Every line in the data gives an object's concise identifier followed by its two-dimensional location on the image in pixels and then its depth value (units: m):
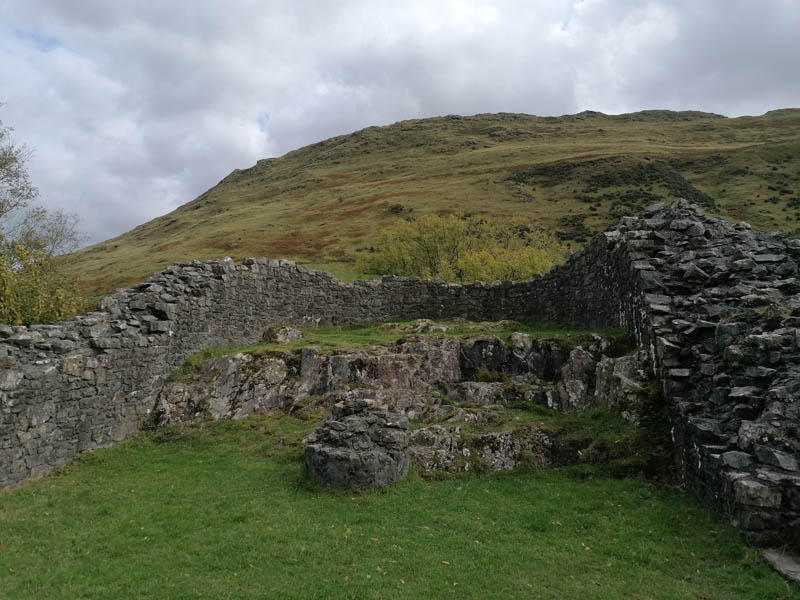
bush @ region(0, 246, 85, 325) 19.17
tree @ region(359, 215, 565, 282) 37.62
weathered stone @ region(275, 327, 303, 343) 22.64
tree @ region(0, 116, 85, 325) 19.45
